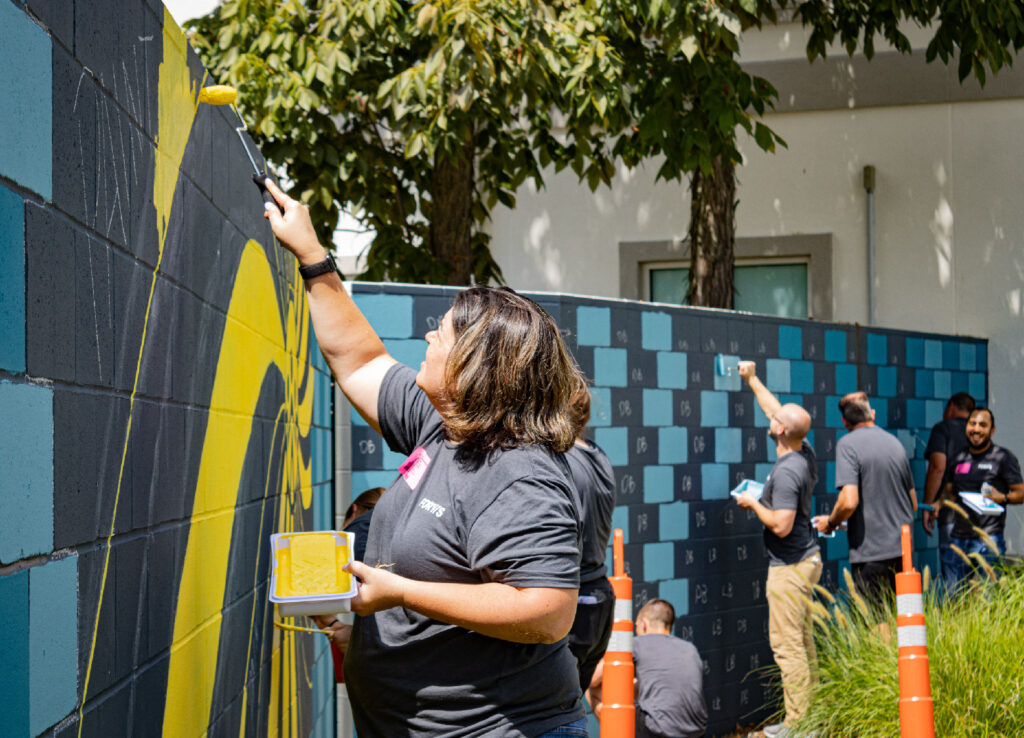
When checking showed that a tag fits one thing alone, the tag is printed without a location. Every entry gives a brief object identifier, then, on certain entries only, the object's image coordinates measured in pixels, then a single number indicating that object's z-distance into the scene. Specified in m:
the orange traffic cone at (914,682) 4.47
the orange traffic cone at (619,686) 4.71
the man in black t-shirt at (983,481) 8.69
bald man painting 6.68
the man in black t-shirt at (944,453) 8.95
